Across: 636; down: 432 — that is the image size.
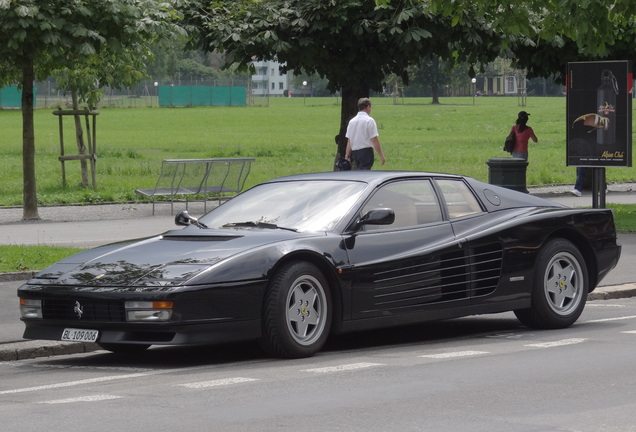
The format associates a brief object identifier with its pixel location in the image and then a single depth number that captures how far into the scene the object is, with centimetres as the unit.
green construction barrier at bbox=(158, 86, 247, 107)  11738
